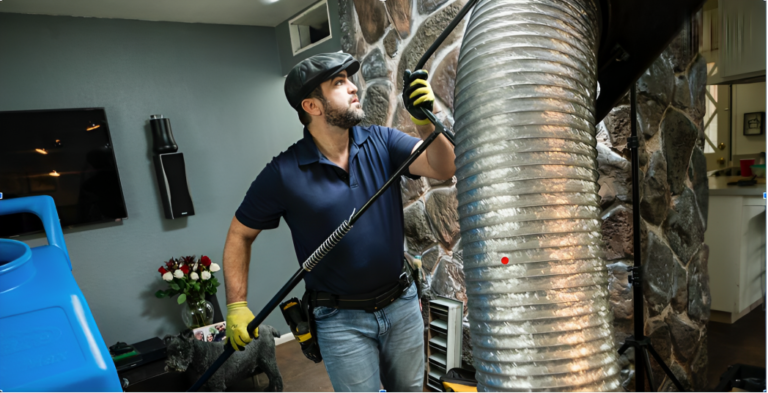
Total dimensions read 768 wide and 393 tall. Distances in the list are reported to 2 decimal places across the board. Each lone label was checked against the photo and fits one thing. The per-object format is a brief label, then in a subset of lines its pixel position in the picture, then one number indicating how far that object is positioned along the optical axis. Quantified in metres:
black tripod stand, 1.46
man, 1.37
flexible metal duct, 0.68
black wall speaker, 2.78
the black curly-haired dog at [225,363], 2.23
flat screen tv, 2.35
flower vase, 2.74
